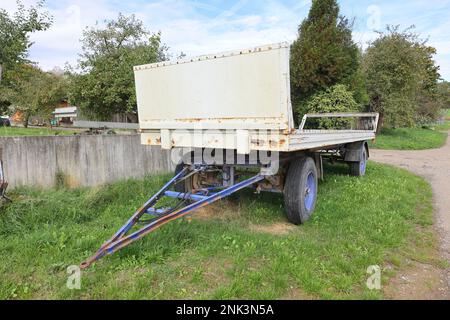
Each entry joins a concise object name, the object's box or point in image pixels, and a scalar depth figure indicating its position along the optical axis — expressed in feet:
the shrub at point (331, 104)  48.39
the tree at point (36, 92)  54.88
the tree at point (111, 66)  32.30
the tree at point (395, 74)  62.80
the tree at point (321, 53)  50.29
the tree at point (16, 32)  31.45
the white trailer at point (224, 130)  11.59
